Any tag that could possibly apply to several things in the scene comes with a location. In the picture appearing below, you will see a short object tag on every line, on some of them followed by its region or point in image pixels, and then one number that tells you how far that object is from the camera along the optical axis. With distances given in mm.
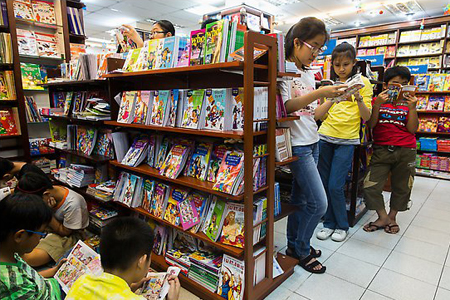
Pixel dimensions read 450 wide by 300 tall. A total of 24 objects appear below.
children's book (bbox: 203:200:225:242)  1925
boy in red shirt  2836
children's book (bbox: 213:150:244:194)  1737
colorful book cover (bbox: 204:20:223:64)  1726
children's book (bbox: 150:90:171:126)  2189
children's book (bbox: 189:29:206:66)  1847
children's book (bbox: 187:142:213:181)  2049
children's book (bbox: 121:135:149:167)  2467
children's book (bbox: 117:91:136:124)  2465
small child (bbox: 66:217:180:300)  1199
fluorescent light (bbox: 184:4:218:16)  7785
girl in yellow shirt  2626
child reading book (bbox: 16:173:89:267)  2371
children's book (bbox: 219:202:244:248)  1822
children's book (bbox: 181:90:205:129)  1968
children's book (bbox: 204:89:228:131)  1836
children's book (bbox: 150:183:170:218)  2283
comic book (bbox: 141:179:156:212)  2404
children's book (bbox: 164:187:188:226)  2168
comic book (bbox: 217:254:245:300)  1832
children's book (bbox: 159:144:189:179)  2121
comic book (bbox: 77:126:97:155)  3036
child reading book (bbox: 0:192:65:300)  1239
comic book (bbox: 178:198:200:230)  2051
